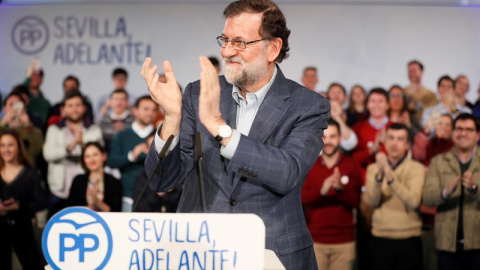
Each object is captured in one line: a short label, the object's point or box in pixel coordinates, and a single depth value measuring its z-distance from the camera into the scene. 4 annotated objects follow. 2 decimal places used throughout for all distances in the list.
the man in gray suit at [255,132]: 4.77
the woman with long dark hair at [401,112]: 12.98
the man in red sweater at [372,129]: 12.41
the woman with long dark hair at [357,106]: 12.95
